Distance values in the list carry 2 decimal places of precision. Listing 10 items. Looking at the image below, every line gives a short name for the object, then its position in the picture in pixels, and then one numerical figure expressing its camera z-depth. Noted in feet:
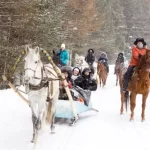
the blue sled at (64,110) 33.35
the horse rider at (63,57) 43.19
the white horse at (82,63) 67.51
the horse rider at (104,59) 75.15
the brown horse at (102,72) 72.03
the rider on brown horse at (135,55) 36.11
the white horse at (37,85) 24.07
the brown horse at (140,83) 34.78
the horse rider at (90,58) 73.04
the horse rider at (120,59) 73.14
